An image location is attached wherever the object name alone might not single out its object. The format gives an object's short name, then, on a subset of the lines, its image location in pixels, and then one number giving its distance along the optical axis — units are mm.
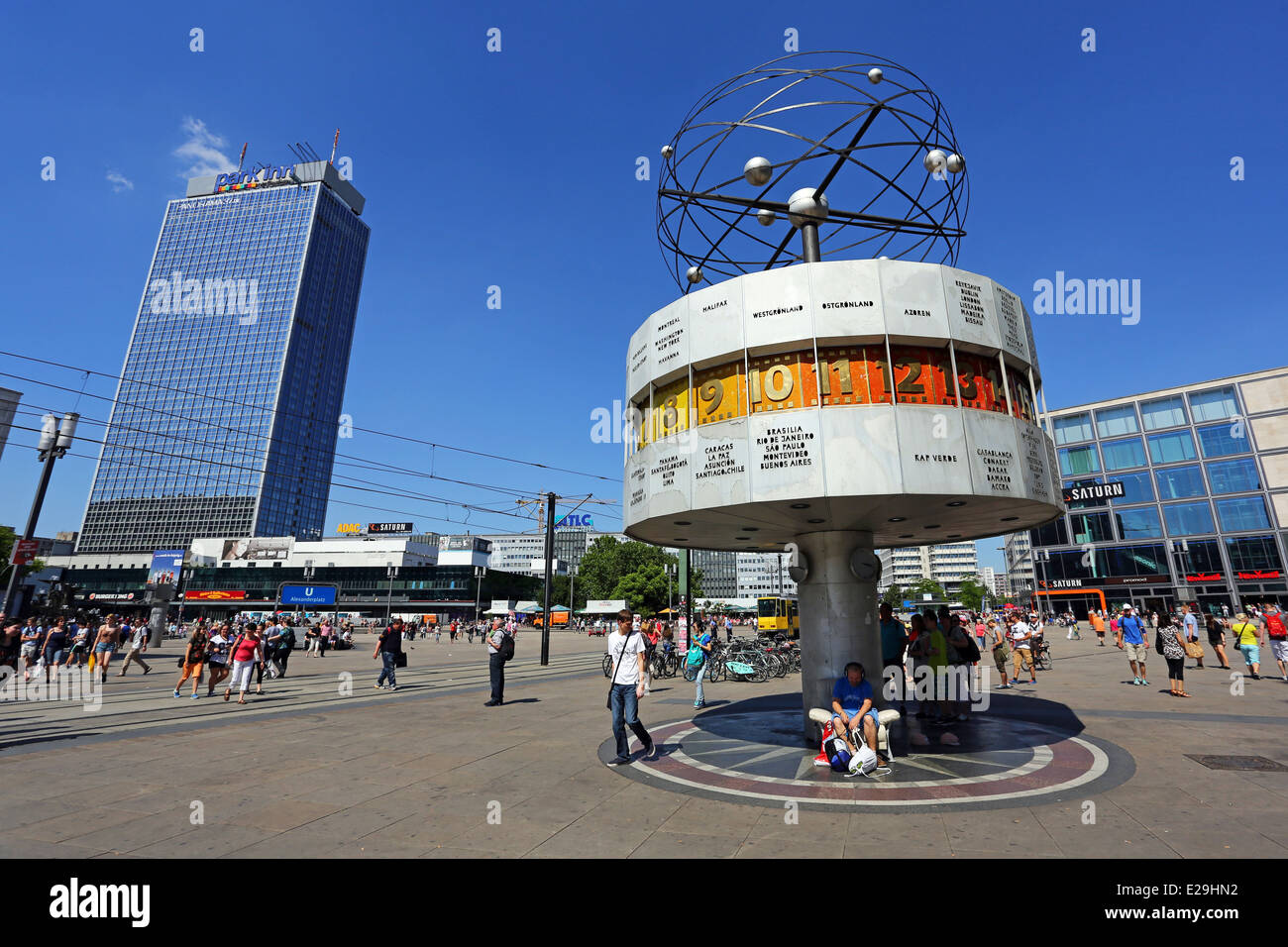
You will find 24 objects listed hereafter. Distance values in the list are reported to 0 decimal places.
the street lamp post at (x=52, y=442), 19234
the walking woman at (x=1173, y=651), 14102
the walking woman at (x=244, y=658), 15734
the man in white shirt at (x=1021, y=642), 18578
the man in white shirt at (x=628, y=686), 8984
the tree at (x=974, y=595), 135125
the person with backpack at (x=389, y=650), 18141
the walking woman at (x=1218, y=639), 20403
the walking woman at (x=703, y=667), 14473
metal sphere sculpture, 9626
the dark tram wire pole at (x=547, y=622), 26838
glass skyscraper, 137750
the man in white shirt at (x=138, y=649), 21705
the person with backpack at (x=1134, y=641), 16828
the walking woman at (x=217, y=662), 16547
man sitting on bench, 8484
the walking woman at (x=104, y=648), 18578
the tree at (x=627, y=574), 93438
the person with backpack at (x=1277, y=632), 16875
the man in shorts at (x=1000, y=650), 17744
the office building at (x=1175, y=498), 60625
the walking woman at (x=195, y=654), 16047
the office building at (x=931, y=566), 194750
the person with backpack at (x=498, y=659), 14688
